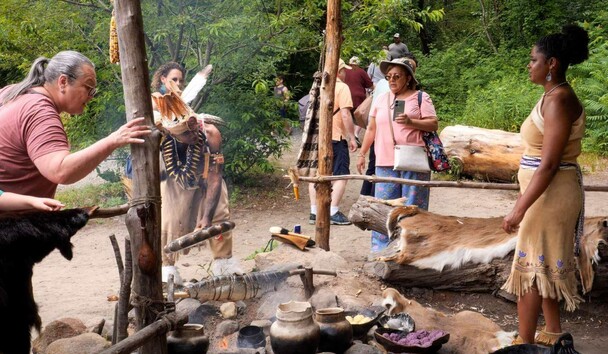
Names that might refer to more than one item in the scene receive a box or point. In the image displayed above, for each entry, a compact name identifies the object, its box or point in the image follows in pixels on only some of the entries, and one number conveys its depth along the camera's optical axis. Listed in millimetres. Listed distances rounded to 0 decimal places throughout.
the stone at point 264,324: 4740
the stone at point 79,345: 4016
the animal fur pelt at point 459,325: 4484
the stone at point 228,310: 5184
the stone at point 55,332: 4410
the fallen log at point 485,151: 10219
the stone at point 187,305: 5168
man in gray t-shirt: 7463
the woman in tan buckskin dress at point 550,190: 3908
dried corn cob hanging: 3684
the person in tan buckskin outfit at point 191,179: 5648
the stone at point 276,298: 5176
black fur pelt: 2975
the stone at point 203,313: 5095
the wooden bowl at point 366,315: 4582
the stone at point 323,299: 5070
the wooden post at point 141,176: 3133
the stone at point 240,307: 5292
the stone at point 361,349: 4230
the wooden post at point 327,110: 5914
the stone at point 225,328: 4883
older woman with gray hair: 2973
